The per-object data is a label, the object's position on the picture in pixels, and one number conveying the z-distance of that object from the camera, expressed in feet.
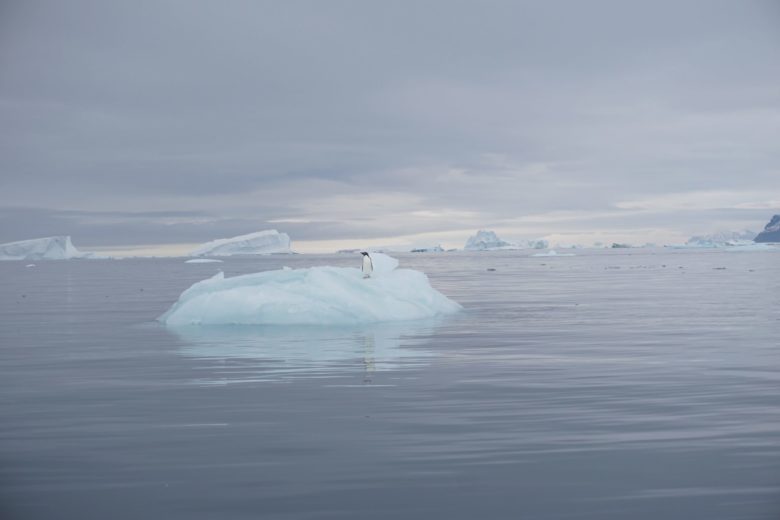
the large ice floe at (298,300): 87.86
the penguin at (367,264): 113.57
